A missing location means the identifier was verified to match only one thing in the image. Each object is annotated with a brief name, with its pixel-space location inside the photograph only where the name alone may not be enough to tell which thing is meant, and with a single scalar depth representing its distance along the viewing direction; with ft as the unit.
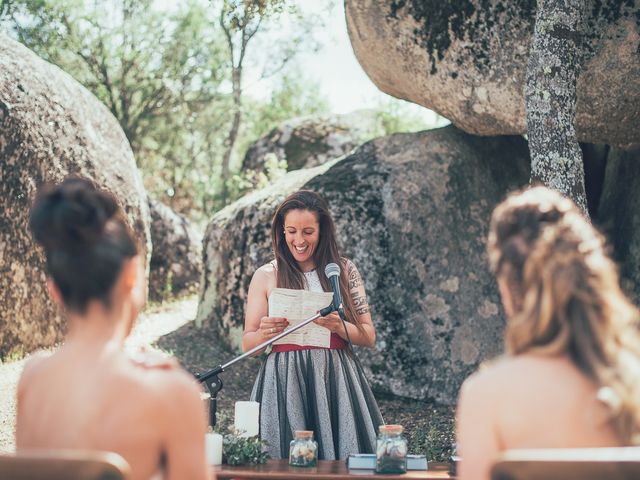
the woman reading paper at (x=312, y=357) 15.26
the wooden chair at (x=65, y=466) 6.60
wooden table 11.27
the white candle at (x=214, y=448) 12.37
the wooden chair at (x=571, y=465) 6.50
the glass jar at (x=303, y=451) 12.26
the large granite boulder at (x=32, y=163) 23.94
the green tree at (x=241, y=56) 53.84
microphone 13.44
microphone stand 13.21
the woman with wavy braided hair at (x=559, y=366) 7.11
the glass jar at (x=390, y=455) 11.69
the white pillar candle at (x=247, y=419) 13.07
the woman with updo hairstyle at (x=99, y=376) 7.34
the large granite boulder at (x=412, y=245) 23.49
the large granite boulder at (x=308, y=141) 41.50
